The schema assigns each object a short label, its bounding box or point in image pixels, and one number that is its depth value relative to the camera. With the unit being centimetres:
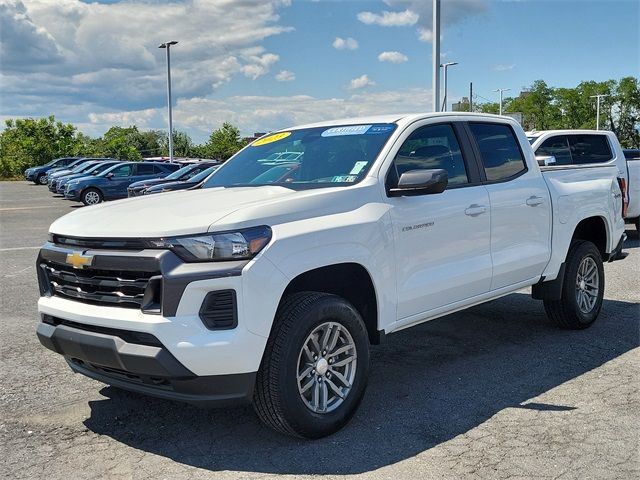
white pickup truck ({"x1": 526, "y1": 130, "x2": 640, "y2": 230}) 1121
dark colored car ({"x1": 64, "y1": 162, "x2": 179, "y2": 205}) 2420
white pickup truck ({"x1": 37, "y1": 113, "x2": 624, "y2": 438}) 353
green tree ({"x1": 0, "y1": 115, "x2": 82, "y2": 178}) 5362
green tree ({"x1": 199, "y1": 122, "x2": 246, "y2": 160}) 7056
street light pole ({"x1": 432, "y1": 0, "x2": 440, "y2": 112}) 1842
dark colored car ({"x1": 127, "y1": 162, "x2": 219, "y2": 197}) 1922
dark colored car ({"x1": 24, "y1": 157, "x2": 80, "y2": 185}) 4300
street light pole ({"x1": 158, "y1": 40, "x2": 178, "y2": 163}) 3743
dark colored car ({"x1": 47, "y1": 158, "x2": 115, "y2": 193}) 3067
